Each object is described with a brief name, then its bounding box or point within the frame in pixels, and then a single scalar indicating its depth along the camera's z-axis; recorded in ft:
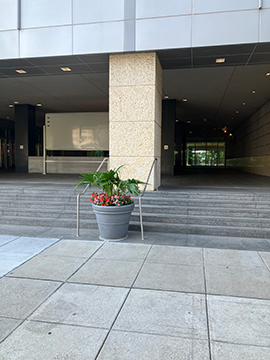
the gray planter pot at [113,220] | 17.85
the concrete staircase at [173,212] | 20.22
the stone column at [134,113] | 26.14
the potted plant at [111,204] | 17.97
